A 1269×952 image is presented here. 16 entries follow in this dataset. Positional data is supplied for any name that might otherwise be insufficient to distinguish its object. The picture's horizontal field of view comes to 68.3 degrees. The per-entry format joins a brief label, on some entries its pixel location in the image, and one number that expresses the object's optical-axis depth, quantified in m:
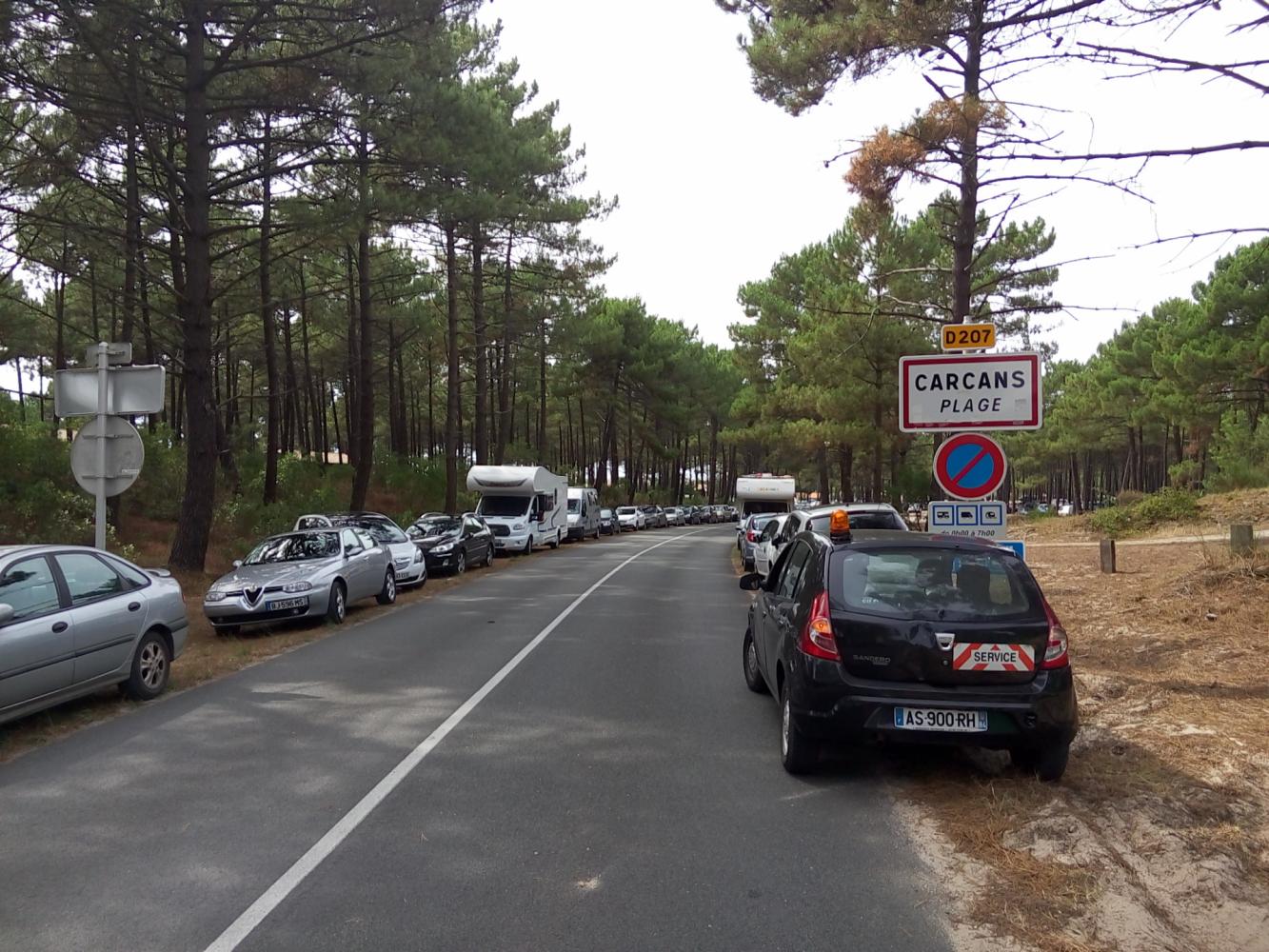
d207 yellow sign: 8.80
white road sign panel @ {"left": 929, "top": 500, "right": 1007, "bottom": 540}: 8.22
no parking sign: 8.10
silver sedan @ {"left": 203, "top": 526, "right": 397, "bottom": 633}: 12.31
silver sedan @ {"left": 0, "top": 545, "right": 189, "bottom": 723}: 6.85
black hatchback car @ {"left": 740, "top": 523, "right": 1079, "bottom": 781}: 5.44
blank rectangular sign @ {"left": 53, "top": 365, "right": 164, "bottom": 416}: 10.92
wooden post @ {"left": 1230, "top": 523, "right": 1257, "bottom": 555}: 12.59
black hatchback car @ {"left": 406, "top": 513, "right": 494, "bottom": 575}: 21.97
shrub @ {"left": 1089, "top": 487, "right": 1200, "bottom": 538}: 25.20
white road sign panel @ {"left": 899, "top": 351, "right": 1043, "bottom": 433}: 8.31
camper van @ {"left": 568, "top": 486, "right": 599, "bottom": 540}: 39.09
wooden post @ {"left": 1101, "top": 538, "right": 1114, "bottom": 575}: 15.95
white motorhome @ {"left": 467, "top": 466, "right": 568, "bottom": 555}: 28.64
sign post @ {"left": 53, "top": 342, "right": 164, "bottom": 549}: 10.79
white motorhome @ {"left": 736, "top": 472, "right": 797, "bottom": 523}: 32.41
